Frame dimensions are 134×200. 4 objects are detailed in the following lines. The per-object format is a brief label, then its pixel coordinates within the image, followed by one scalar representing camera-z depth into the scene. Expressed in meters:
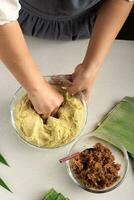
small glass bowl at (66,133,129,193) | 0.94
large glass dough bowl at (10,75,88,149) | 0.96
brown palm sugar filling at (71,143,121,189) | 0.91
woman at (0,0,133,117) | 0.86
